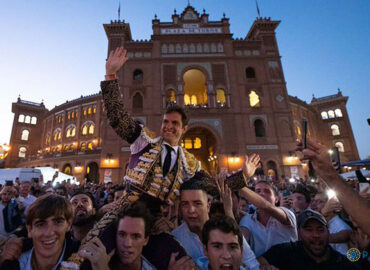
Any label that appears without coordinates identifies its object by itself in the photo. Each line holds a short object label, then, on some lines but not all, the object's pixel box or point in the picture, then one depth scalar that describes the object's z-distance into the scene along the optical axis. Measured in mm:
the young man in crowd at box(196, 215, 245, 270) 1979
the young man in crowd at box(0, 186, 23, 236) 4344
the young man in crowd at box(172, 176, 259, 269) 2426
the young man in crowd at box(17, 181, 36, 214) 6009
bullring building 20703
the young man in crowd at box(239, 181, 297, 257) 2752
